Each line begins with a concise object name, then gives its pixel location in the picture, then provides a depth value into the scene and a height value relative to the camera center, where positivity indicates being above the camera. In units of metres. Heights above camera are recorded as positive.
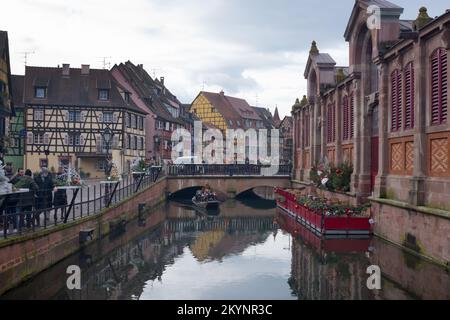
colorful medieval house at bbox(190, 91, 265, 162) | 95.62 +9.81
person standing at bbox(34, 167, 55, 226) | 18.84 -0.86
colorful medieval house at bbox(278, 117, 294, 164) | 103.03 +5.62
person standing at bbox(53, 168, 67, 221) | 20.02 -1.32
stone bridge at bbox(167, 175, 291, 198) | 49.75 -1.61
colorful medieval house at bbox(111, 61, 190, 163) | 65.38 +7.87
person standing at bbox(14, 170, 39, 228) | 17.22 -0.96
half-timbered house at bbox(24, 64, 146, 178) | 54.00 +4.84
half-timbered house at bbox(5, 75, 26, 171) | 54.19 +2.38
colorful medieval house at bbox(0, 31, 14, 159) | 35.84 +5.17
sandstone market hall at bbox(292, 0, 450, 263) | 19.41 +2.04
